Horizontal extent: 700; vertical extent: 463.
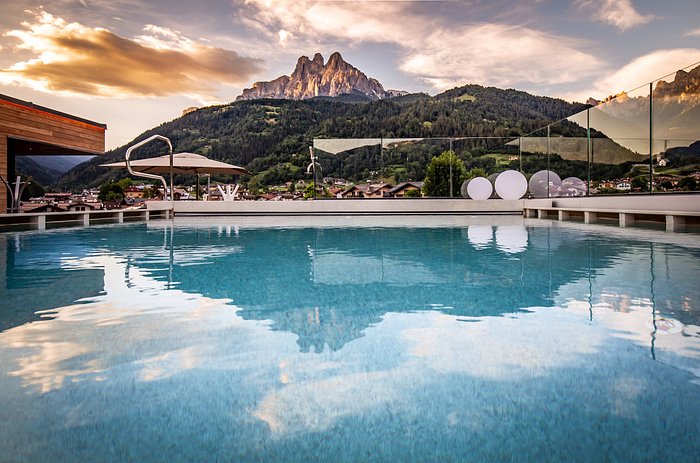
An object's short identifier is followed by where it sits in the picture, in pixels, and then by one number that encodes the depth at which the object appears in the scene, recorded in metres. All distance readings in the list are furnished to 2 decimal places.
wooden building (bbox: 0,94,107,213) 11.83
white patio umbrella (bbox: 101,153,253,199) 14.09
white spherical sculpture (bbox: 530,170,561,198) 12.09
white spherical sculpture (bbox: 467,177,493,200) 13.99
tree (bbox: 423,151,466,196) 14.17
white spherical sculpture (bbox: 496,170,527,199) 13.62
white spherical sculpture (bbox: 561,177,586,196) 10.73
